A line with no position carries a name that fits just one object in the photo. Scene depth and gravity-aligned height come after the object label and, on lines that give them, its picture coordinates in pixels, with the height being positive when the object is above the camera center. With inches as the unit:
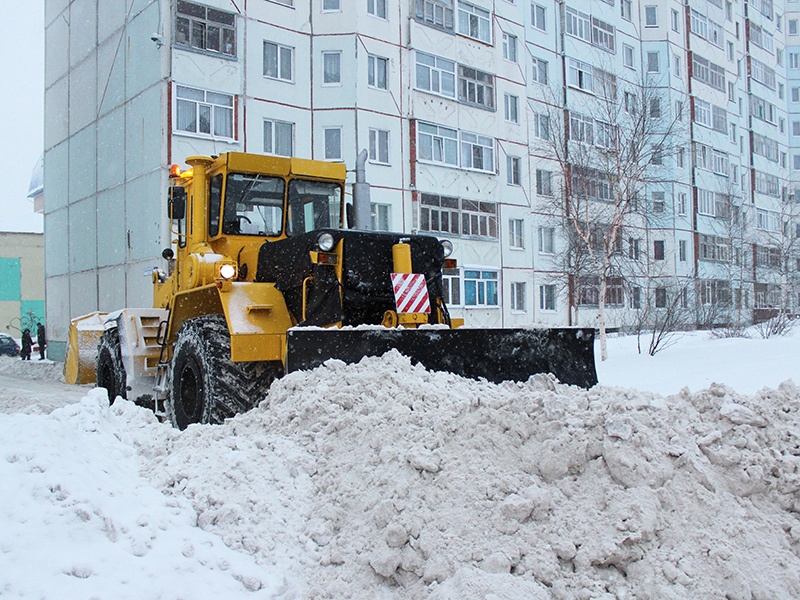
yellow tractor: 255.6 +4.6
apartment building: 802.2 +238.0
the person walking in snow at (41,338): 1015.0 -31.6
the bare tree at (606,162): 717.3 +155.4
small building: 1974.7 +109.4
